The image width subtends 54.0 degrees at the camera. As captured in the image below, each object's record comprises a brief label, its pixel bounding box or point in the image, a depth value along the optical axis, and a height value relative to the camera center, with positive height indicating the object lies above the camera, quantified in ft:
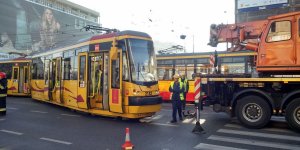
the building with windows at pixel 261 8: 72.59 +17.74
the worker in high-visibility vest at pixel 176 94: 35.94 -2.17
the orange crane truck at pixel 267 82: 28.78 -0.62
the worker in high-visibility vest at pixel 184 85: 38.42 -1.22
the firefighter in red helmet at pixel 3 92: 41.16 -2.23
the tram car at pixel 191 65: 49.70 +2.13
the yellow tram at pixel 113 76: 33.24 +0.06
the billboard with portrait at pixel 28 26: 237.04 +45.19
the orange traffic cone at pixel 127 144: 22.60 -5.26
